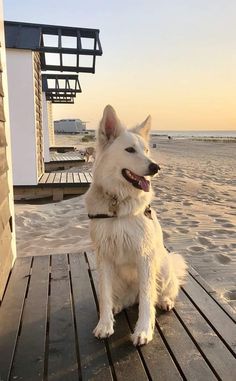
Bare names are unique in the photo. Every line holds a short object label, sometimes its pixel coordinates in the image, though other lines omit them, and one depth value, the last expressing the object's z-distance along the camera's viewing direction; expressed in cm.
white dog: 237
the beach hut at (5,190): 294
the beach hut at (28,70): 825
